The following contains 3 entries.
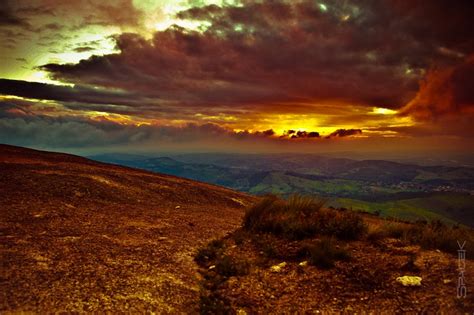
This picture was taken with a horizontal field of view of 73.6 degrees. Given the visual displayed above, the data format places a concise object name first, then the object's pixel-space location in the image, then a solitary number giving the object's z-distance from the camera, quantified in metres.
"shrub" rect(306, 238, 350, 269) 7.77
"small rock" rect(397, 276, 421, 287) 6.30
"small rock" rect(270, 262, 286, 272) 7.95
